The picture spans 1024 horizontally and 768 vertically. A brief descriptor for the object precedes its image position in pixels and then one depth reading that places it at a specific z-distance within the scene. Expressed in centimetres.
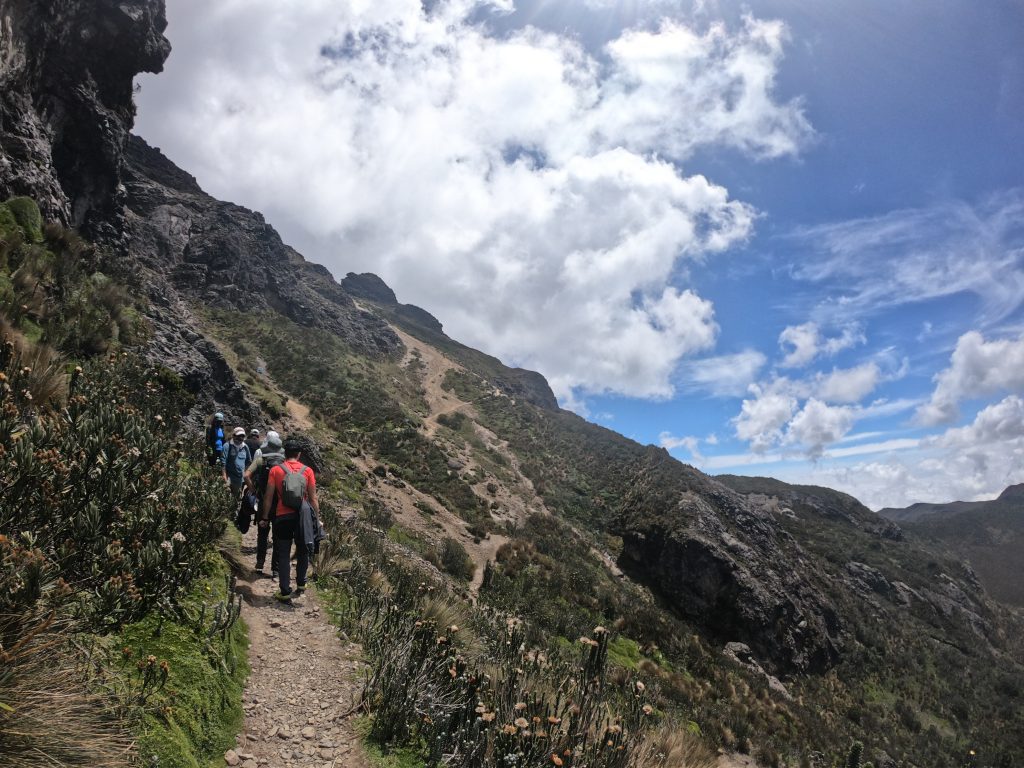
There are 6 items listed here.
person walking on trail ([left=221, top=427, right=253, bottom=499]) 838
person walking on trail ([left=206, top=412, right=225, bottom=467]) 884
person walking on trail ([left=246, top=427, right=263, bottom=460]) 918
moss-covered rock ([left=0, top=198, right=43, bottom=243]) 1158
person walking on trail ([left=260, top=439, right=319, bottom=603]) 571
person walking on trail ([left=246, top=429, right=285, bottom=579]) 618
